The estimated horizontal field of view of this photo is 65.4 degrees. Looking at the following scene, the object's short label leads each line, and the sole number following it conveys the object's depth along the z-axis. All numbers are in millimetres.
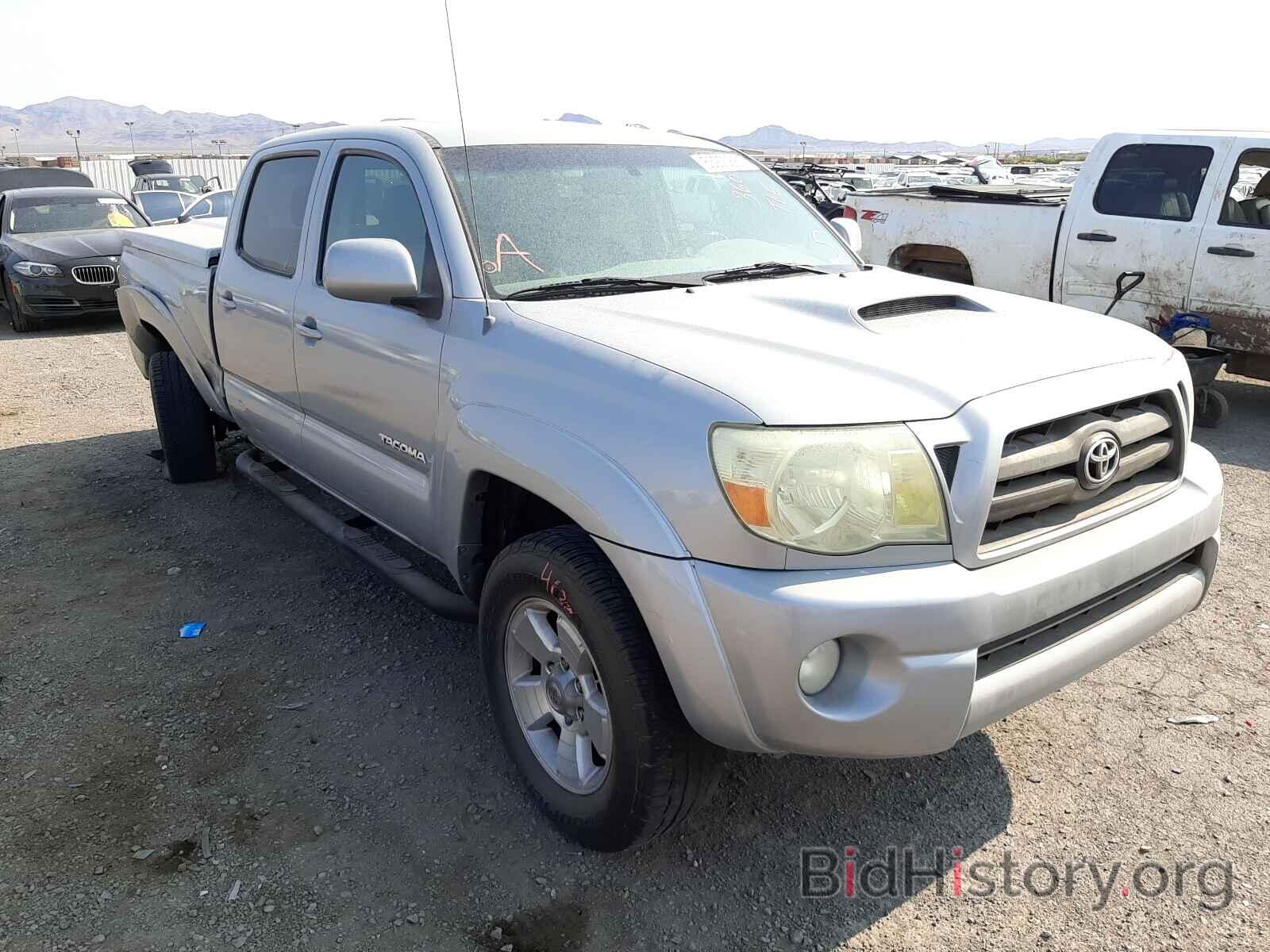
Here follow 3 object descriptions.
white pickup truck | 6801
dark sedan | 11039
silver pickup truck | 2146
